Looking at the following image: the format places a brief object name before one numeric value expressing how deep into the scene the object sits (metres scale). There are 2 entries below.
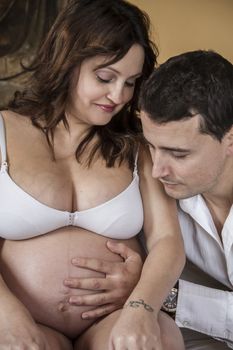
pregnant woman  1.20
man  1.22
